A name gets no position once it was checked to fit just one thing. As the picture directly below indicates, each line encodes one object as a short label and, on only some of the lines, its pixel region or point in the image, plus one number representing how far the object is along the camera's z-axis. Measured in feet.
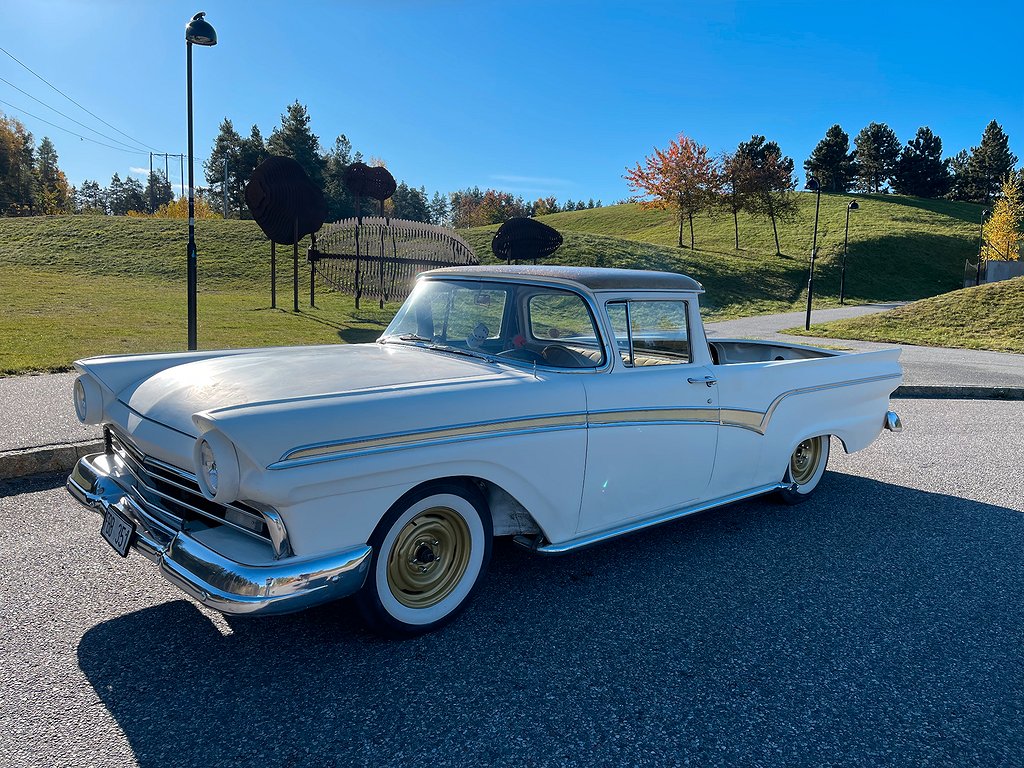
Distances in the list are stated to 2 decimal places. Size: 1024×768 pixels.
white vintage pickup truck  8.40
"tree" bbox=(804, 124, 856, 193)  254.88
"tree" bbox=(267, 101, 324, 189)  181.98
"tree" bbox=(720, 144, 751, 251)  129.80
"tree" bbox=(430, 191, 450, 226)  367.41
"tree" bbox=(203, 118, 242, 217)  216.54
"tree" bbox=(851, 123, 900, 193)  270.46
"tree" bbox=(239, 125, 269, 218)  211.00
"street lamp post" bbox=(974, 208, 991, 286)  128.98
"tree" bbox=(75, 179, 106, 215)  429.79
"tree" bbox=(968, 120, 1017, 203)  257.34
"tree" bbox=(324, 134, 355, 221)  172.14
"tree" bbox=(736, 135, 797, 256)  129.39
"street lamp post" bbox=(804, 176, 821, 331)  59.06
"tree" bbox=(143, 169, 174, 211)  355.60
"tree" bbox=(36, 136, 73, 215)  247.17
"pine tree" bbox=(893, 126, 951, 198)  263.29
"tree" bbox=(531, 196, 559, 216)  304.30
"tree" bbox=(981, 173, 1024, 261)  137.39
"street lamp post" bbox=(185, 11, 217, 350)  29.58
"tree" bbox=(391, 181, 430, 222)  279.59
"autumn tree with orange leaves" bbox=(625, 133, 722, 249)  132.77
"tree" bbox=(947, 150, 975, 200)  264.52
